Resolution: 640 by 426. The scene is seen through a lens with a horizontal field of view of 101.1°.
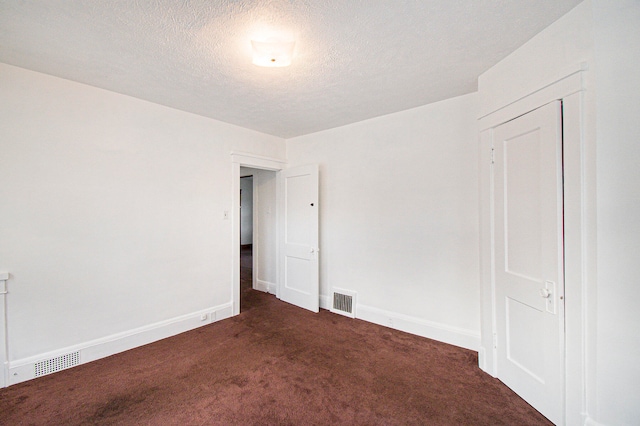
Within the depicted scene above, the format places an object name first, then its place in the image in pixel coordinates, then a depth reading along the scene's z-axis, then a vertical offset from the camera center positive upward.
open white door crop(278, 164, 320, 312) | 3.85 -0.38
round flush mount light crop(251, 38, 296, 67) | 1.82 +1.14
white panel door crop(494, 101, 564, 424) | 1.69 -0.33
